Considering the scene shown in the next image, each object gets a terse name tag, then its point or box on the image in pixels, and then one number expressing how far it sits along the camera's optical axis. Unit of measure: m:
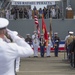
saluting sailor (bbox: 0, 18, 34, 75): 4.50
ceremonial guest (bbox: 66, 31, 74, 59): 22.58
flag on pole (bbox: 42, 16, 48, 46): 27.11
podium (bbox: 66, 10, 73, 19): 39.34
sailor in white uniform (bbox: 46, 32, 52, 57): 27.62
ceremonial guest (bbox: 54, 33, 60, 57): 27.36
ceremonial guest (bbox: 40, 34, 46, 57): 27.51
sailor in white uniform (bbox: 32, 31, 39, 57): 27.82
